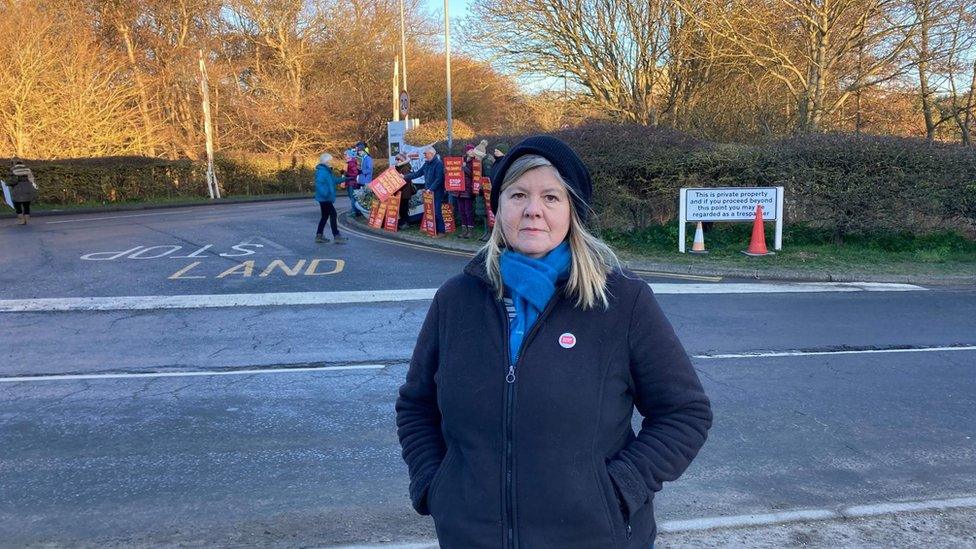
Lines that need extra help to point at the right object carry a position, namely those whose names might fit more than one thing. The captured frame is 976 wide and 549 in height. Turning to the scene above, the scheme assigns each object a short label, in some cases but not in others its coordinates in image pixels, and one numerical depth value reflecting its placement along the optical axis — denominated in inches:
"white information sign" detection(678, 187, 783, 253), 506.3
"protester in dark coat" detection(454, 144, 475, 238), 583.8
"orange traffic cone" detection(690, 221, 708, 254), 510.9
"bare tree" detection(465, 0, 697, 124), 830.5
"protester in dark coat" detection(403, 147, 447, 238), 596.4
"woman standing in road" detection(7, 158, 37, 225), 738.4
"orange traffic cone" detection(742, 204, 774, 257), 498.3
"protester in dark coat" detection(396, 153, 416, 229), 660.7
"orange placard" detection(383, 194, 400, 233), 646.5
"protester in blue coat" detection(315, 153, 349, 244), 545.6
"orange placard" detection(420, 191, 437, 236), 605.7
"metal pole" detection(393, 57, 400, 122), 1208.2
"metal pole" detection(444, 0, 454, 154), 787.4
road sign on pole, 857.5
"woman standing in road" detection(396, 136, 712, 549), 69.5
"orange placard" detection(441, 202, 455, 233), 610.5
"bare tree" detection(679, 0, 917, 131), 706.8
